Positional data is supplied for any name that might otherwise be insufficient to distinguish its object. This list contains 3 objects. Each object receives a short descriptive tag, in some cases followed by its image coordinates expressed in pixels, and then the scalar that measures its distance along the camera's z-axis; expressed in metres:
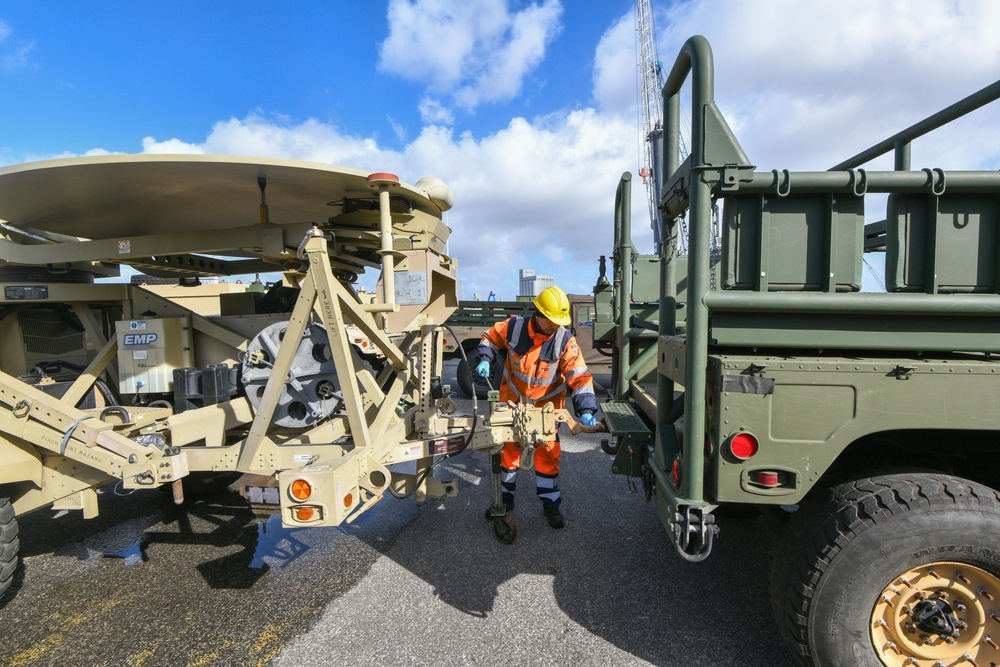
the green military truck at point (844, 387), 1.79
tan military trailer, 2.67
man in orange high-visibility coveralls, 3.51
